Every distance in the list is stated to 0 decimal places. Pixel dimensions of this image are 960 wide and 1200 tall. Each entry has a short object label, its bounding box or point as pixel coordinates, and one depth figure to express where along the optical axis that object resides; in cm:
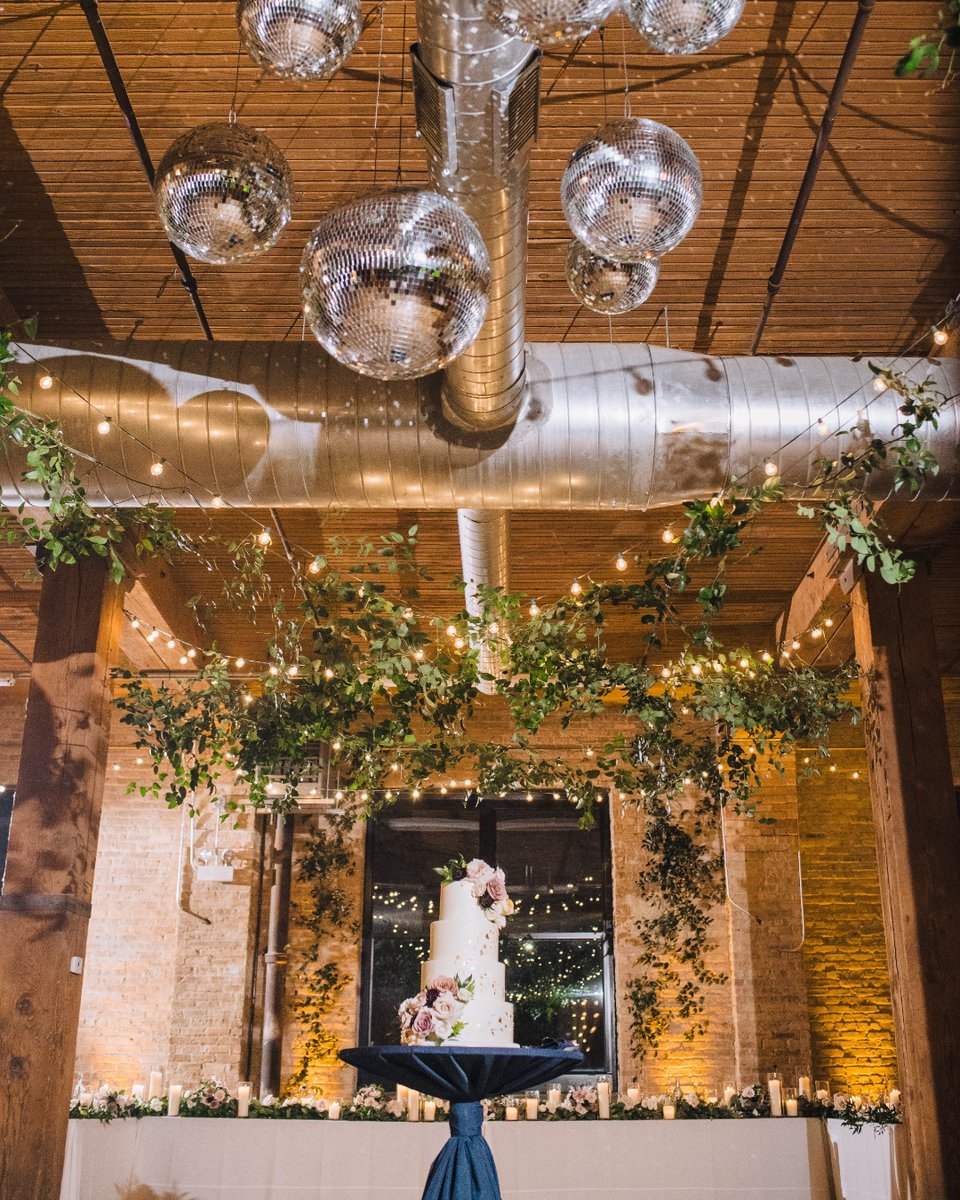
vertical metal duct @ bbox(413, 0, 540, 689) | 226
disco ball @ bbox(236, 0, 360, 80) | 212
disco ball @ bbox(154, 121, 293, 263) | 239
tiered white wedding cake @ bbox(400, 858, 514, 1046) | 311
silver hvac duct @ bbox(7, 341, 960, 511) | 390
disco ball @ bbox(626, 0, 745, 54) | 199
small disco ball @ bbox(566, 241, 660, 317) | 309
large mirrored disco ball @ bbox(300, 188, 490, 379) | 197
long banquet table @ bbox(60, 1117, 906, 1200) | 589
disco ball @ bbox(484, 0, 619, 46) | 173
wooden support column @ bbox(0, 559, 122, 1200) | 463
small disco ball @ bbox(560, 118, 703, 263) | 228
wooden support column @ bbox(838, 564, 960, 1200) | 484
